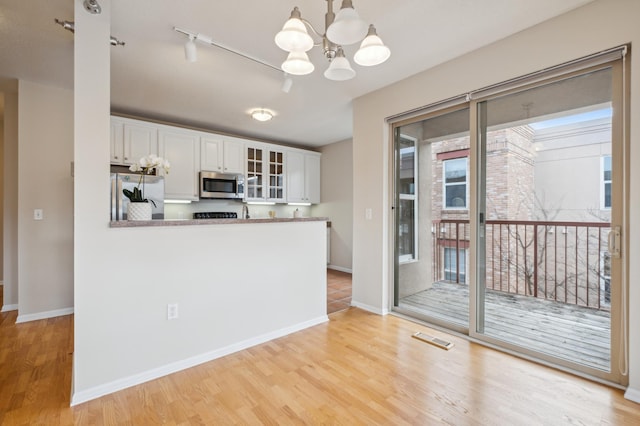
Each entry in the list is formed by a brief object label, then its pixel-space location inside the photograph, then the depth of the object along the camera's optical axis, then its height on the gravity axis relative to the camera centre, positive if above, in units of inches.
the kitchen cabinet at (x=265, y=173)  208.1 +28.0
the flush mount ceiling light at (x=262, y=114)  156.3 +51.1
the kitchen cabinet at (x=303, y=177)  229.9 +27.8
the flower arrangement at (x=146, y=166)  85.7 +13.1
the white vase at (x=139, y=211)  84.0 +0.2
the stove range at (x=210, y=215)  192.0 -2.3
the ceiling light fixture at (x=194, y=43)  88.6 +53.8
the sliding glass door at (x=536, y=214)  81.3 -1.0
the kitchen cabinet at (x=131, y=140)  154.9 +38.5
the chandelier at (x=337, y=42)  54.9 +34.8
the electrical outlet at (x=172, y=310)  85.6 -28.6
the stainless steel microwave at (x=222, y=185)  183.6 +16.9
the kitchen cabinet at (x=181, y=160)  171.3 +30.6
